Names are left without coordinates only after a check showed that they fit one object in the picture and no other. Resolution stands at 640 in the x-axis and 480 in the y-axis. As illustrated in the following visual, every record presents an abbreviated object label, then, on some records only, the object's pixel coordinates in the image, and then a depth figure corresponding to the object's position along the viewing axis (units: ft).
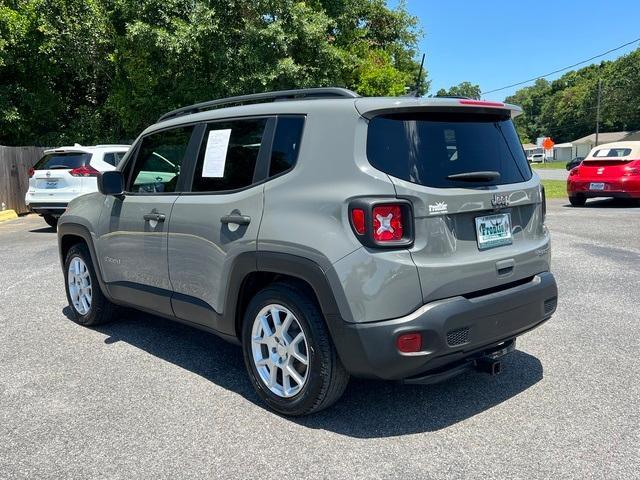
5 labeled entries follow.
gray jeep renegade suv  9.75
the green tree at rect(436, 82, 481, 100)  451.94
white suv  40.04
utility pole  264.11
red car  45.11
